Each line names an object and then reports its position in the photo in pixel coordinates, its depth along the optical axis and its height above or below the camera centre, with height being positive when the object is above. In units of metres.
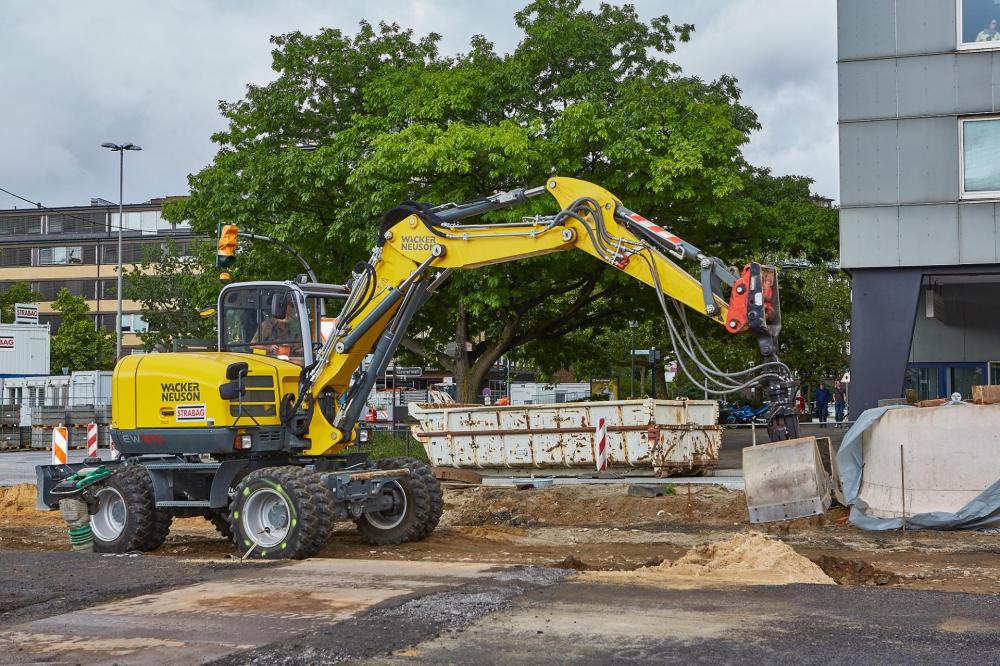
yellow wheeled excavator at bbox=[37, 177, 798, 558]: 12.29 -0.06
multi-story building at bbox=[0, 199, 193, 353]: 90.50 +10.30
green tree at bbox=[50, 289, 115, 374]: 68.56 +3.19
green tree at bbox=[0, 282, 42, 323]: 71.44 +6.40
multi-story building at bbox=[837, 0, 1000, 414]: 20.11 +3.96
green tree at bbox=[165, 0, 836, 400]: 25.14 +5.29
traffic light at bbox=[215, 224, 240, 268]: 19.09 +2.49
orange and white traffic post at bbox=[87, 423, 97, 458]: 21.34 -0.80
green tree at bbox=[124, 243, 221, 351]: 54.97 +4.55
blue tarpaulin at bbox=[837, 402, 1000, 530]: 13.60 -1.32
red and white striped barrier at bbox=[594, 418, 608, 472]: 21.05 -0.89
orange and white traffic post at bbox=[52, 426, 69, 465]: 20.20 -0.80
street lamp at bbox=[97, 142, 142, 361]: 57.84 +11.49
